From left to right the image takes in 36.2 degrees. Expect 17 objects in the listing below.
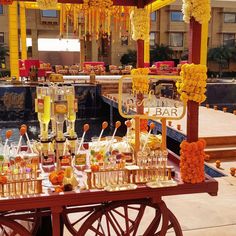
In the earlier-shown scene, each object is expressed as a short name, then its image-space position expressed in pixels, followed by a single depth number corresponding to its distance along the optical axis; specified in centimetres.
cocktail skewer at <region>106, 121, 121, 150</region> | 271
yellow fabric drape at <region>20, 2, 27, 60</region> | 1519
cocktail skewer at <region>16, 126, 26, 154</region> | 255
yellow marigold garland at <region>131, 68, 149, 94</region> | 389
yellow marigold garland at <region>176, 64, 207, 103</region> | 239
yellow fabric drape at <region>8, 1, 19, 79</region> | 1316
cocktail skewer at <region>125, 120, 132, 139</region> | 326
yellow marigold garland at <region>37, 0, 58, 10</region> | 310
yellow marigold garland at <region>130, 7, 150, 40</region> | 372
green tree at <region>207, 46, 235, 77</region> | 2242
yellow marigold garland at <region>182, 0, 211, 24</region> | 239
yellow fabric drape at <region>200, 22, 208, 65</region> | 971
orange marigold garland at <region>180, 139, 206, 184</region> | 240
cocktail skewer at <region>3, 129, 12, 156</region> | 248
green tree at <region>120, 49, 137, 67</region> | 2223
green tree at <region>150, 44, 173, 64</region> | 2223
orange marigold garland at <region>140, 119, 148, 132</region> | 390
